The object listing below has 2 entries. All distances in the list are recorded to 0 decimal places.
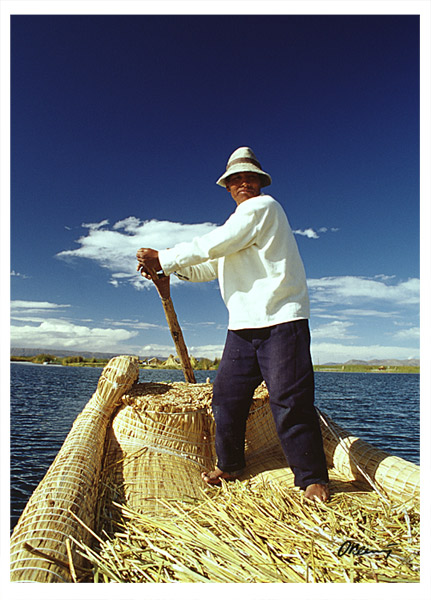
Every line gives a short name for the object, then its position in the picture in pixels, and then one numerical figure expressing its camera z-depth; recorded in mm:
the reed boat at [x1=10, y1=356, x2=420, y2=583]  1431
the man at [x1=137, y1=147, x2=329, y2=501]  2150
